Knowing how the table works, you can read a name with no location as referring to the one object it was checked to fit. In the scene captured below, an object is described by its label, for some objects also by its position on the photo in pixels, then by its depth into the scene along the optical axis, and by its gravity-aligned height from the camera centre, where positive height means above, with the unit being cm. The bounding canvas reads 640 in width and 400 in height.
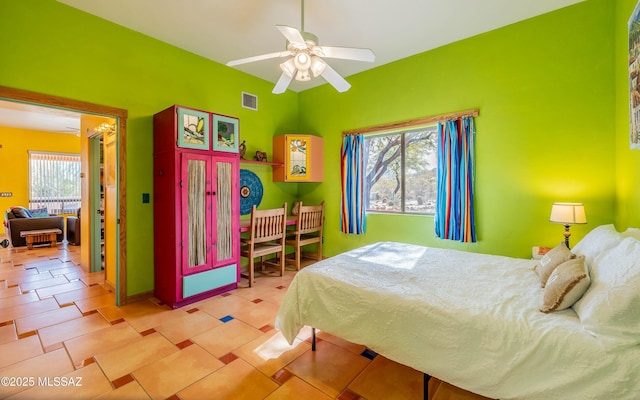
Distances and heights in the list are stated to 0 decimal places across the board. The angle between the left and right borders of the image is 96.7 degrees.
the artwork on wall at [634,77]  194 +84
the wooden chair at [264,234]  356 -45
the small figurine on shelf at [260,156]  420 +66
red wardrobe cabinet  292 -5
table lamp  242 -15
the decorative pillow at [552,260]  174 -40
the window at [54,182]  726 +57
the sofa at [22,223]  555 -39
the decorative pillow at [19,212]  569 -18
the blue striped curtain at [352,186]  411 +20
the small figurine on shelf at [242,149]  397 +73
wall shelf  388 +55
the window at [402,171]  368 +39
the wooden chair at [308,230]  412 -45
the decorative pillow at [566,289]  138 -45
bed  113 -60
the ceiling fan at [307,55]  211 +113
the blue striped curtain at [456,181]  321 +20
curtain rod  323 +98
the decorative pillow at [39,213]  607 -21
